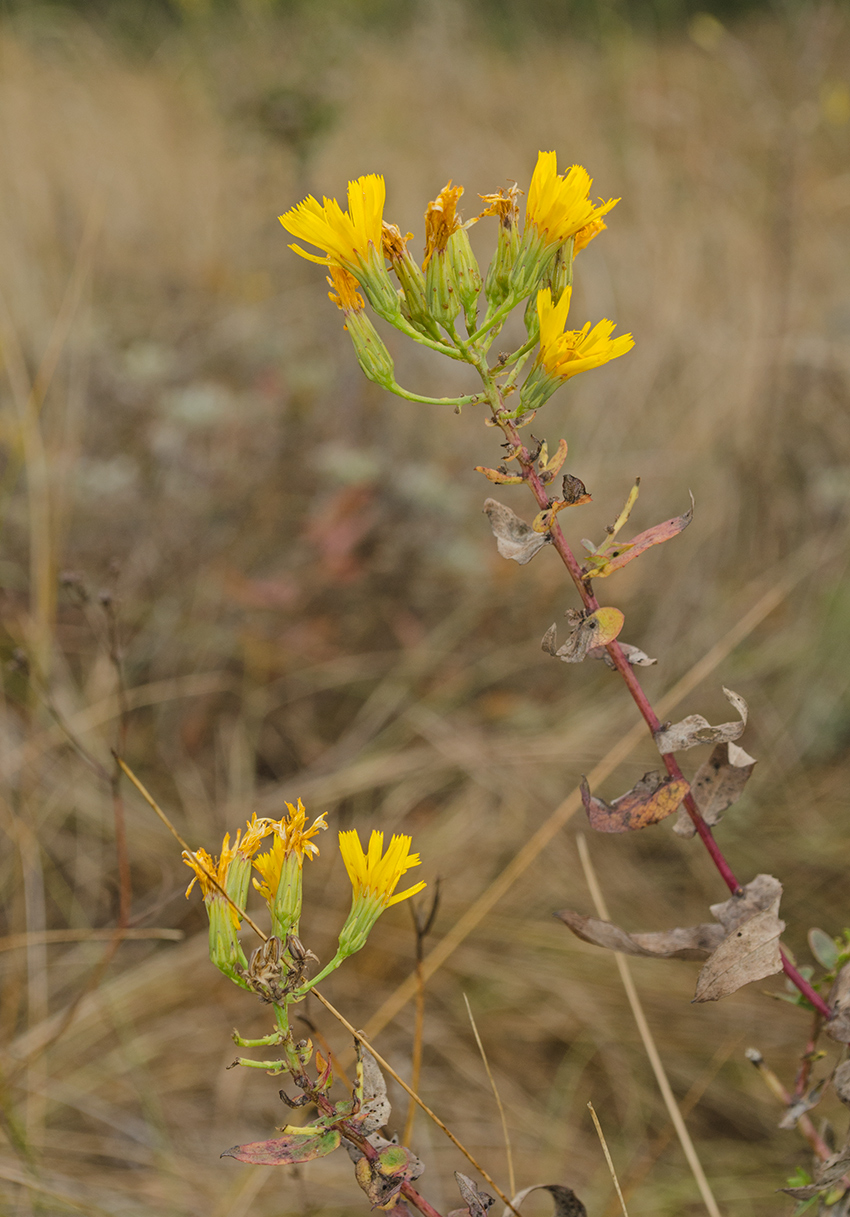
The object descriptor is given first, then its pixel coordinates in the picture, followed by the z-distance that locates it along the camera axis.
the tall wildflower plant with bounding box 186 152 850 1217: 0.37
